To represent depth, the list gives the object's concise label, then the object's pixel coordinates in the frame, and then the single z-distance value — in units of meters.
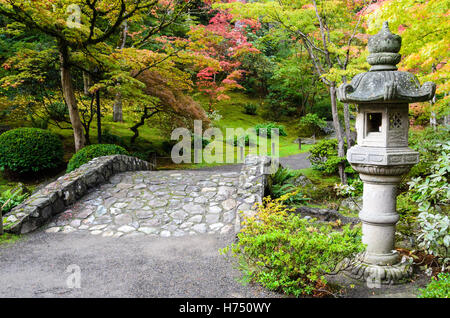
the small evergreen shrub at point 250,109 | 22.86
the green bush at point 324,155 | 9.73
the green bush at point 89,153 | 9.32
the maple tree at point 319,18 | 8.25
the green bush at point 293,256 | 3.56
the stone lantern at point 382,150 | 3.95
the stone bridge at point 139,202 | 6.21
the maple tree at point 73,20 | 8.12
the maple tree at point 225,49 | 18.14
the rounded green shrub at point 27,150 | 10.08
